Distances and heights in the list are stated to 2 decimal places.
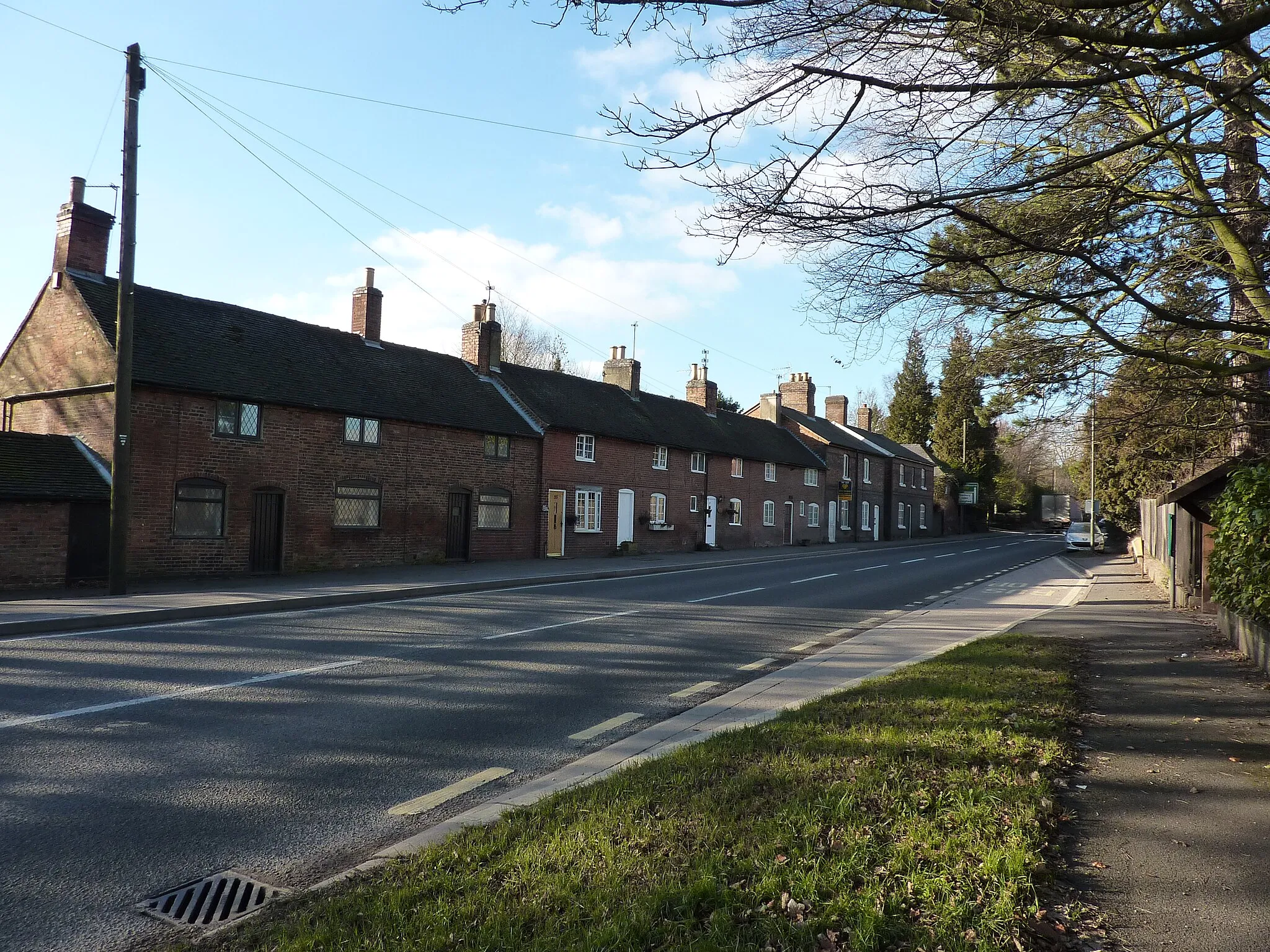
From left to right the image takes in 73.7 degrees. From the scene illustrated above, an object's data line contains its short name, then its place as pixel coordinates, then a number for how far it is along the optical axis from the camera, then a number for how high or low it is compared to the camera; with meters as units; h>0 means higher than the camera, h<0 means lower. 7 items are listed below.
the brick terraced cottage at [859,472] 52.72 +2.61
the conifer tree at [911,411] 79.31 +9.37
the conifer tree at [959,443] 73.94 +6.08
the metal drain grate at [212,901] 3.89 -1.97
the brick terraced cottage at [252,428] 19.25 +1.62
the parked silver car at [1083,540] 44.99 -1.39
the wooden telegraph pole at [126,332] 16.03 +2.97
